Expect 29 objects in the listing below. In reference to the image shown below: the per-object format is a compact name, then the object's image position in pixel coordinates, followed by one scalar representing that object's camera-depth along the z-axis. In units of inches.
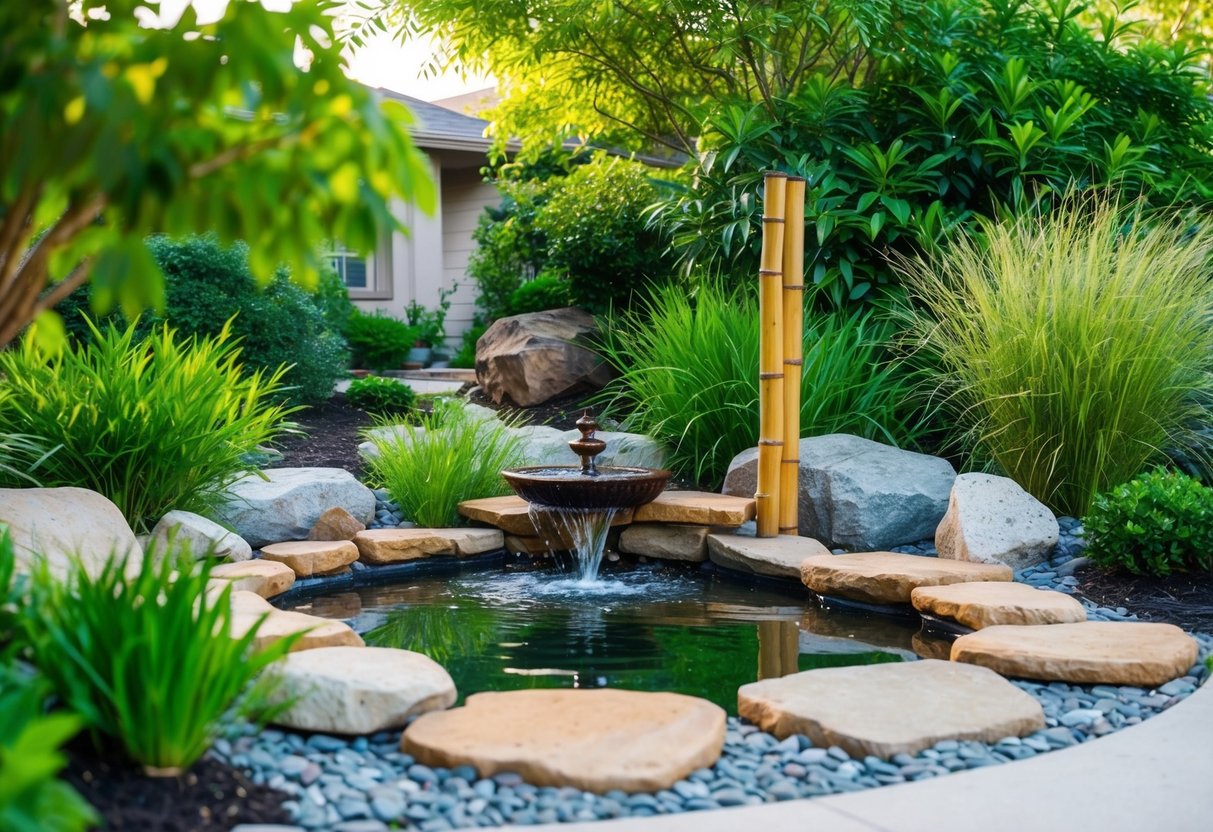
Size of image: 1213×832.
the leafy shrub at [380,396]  352.5
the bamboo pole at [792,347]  218.5
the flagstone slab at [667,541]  224.4
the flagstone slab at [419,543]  218.8
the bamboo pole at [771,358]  217.0
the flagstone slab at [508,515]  227.8
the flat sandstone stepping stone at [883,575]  180.1
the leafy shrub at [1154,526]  173.8
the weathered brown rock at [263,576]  177.3
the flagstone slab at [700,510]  215.9
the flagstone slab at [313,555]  203.0
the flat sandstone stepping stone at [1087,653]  132.2
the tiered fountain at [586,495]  212.4
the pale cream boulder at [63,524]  150.3
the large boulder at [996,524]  194.9
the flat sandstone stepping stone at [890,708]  110.6
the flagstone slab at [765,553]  203.3
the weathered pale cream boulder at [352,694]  108.3
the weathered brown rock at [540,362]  348.8
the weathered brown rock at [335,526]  220.7
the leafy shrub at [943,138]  272.4
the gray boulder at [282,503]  214.5
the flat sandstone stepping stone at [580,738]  97.3
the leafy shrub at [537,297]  456.7
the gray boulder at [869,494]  215.9
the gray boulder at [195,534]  187.5
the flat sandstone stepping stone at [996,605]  156.7
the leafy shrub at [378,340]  513.0
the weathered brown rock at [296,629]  126.9
